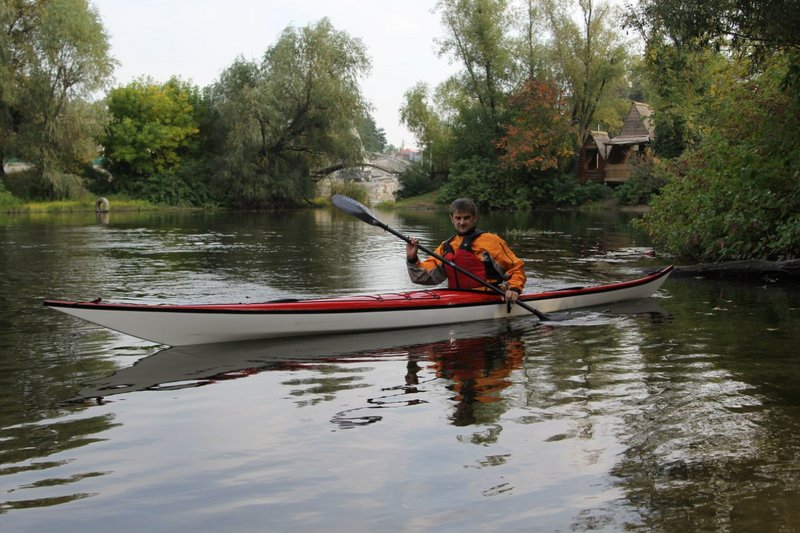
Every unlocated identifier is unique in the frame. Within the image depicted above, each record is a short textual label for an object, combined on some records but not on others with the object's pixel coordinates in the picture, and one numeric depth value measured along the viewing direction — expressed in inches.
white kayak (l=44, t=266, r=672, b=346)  275.7
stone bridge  1716.3
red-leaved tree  1712.6
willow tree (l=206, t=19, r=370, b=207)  1611.7
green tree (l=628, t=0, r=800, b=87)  411.2
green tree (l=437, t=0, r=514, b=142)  1855.3
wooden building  1761.8
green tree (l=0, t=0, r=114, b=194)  1456.7
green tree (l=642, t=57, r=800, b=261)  485.4
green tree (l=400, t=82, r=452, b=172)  2229.3
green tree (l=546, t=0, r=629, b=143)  1795.0
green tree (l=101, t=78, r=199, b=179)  1782.7
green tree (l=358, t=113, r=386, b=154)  1681.8
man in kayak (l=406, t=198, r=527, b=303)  355.6
